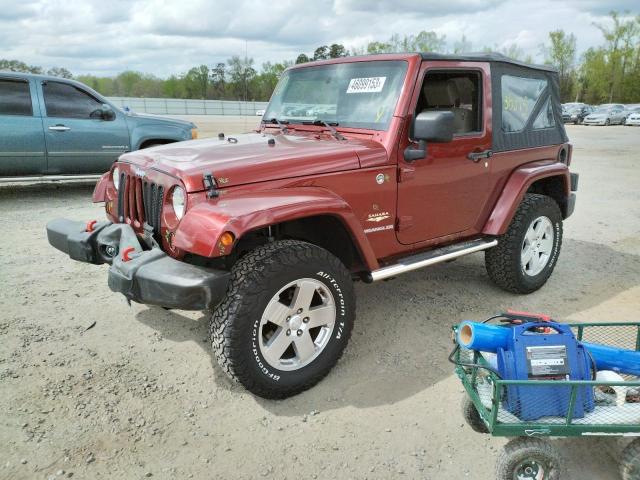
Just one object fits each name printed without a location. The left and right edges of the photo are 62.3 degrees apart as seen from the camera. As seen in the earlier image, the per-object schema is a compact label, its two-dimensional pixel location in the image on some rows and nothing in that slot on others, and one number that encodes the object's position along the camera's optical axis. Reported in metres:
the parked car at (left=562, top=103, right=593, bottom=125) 35.91
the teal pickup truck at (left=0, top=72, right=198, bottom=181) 7.71
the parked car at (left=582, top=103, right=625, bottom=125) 33.62
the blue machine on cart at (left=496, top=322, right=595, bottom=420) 2.43
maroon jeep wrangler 2.84
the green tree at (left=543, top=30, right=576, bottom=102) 61.44
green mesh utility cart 2.34
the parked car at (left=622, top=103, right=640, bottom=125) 34.08
